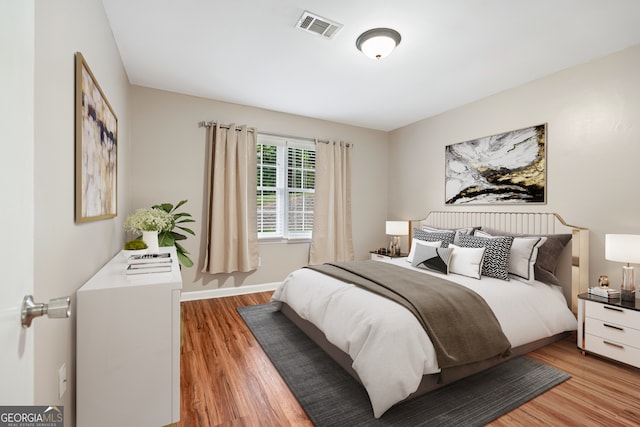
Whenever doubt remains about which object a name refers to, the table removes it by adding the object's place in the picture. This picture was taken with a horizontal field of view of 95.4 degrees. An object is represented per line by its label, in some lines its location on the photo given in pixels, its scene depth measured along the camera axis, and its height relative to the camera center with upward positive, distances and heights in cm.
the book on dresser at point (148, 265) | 165 -31
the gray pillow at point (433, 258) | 291 -47
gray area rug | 169 -119
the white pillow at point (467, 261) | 276 -48
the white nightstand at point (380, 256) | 447 -68
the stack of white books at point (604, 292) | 239 -66
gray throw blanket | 189 -75
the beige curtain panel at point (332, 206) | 463 +10
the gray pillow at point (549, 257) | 278 -43
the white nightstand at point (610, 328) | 215 -90
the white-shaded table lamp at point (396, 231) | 447 -29
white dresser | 140 -70
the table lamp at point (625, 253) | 222 -32
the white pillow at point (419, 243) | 331 -37
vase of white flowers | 239 -12
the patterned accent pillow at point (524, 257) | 271 -42
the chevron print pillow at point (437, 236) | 339 -29
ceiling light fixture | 234 +140
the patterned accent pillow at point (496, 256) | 272 -42
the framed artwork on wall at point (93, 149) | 150 +39
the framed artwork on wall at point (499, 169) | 316 +53
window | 433 +39
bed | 175 -72
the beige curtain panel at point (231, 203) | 383 +13
